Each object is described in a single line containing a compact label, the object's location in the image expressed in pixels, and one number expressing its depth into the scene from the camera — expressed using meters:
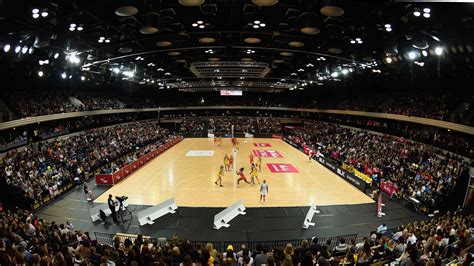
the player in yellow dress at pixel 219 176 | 20.05
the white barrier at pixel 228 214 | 13.34
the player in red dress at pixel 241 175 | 19.85
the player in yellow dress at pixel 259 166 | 23.75
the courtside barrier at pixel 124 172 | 20.88
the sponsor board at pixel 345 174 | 19.94
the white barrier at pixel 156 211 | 13.68
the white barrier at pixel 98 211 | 14.48
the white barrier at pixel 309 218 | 13.38
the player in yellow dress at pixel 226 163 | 24.47
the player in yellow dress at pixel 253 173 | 20.72
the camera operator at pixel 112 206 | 13.88
